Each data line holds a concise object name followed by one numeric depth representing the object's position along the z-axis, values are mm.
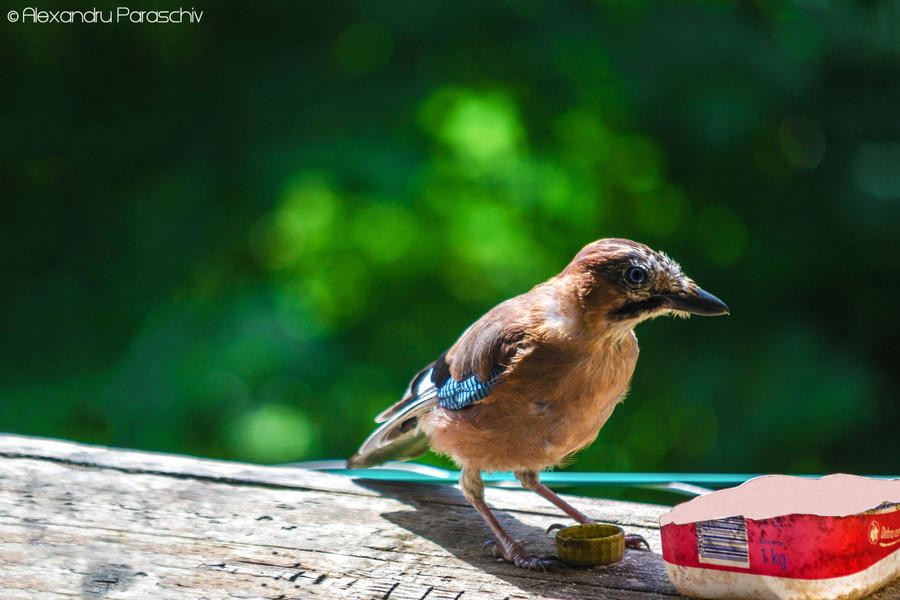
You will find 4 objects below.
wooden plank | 4484
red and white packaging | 3822
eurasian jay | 5102
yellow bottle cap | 4801
